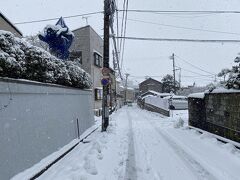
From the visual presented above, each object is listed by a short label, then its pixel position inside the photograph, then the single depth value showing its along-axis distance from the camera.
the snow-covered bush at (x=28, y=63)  3.91
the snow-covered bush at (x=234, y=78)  6.27
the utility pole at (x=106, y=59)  9.35
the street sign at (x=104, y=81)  9.36
